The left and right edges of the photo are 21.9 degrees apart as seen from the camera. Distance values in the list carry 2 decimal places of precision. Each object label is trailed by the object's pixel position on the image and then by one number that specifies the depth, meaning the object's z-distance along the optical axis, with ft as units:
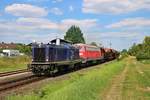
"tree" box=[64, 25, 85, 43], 645.22
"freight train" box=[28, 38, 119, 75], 120.98
